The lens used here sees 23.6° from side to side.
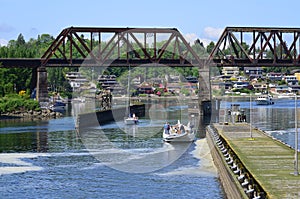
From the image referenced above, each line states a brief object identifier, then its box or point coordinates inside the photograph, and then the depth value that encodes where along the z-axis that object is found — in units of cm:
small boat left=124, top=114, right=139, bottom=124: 13805
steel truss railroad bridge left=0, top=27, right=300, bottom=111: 17538
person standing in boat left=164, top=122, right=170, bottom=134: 9875
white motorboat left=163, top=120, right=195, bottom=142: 9700
